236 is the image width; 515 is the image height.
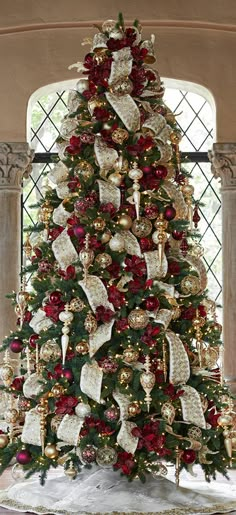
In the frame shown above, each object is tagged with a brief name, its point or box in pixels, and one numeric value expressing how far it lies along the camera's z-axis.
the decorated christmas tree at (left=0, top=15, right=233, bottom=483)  7.07
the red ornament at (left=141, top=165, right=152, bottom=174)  7.29
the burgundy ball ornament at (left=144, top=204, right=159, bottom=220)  7.25
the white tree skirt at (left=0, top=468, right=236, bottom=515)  7.00
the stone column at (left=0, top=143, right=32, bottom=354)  10.76
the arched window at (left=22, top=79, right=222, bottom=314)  11.69
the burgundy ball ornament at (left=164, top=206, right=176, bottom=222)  7.29
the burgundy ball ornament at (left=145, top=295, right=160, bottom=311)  7.07
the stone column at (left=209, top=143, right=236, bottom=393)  10.77
